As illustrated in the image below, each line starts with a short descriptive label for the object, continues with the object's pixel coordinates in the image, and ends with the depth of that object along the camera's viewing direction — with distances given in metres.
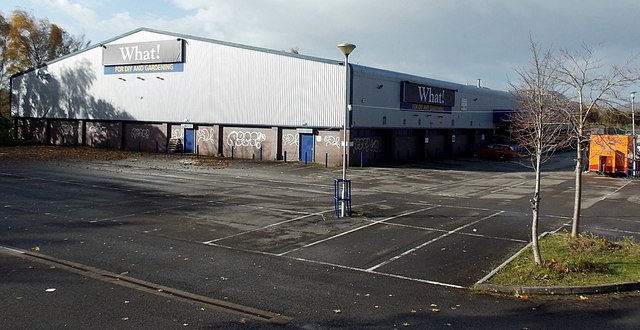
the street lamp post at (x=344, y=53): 17.17
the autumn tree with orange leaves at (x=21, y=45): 62.00
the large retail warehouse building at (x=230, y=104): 40.34
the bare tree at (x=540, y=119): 11.22
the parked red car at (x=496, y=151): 53.66
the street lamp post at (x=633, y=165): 34.10
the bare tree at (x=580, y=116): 12.33
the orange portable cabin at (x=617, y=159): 34.97
